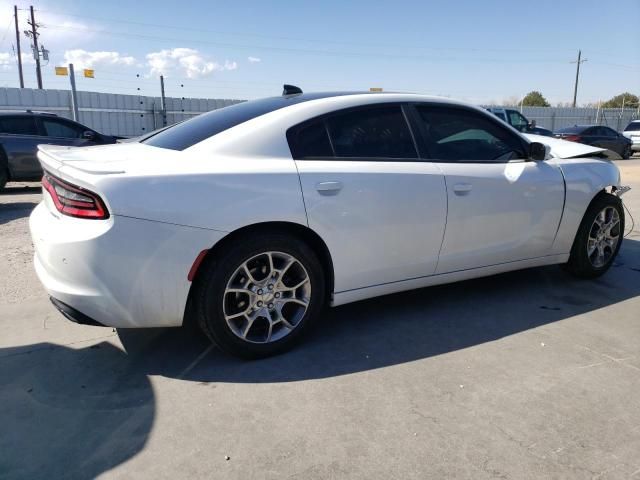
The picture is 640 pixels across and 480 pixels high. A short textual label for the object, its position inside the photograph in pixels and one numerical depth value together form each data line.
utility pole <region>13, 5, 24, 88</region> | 37.59
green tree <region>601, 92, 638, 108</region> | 61.13
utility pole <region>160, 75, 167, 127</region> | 18.86
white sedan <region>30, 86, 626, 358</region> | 2.66
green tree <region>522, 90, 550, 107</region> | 59.56
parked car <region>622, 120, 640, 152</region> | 23.58
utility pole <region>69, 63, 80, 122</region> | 15.16
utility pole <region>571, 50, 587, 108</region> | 56.34
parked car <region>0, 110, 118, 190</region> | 9.30
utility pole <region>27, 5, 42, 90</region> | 34.50
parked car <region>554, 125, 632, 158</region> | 19.70
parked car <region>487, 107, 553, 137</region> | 17.62
